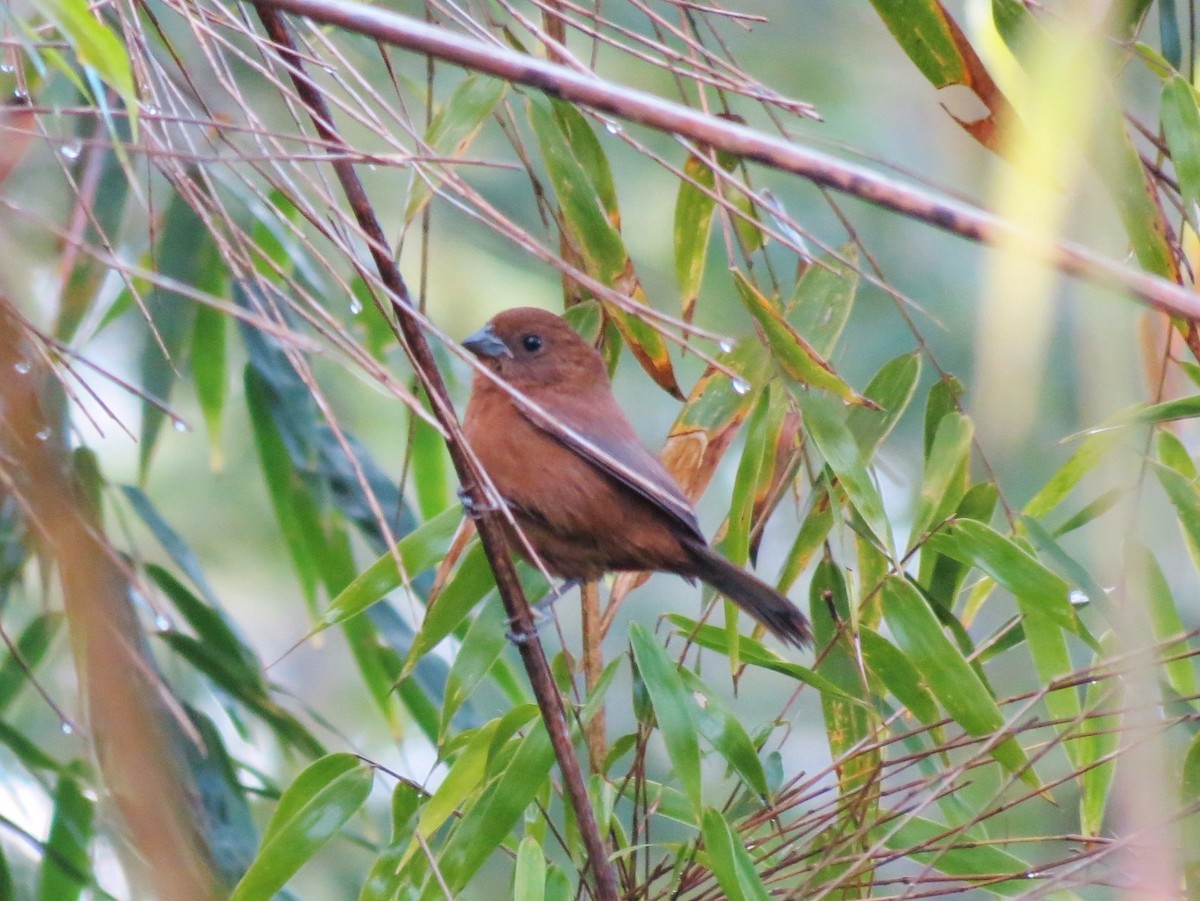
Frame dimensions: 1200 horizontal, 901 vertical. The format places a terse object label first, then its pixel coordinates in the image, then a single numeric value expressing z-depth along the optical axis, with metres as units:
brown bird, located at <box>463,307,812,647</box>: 6.16
